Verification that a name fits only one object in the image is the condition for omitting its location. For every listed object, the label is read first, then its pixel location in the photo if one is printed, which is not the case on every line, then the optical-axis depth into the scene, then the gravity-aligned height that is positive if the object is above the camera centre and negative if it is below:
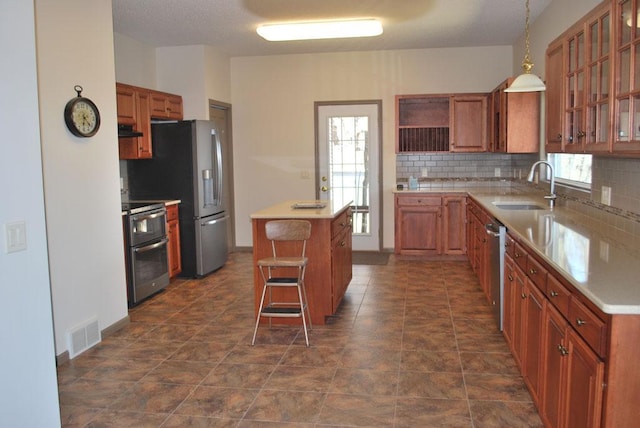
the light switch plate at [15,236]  2.23 -0.25
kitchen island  4.67 -0.73
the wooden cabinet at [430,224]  7.27 -0.77
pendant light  4.38 +0.62
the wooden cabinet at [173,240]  6.29 -0.79
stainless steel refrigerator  6.42 -0.10
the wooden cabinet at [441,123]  7.43 +0.55
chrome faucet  5.01 -0.29
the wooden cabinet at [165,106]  6.46 +0.75
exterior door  7.93 +0.06
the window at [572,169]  4.65 -0.06
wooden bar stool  4.36 -0.75
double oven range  5.25 -0.77
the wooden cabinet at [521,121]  5.98 +0.43
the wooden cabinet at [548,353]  2.07 -0.85
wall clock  4.02 +0.40
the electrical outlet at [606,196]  3.91 -0.24
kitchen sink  5.14 -0.40
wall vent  4.04 -1.21
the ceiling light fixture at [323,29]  5.81 +1.43
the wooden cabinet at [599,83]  2.73 +0.44
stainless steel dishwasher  4.19 -0.78
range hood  5.68 +0.39
